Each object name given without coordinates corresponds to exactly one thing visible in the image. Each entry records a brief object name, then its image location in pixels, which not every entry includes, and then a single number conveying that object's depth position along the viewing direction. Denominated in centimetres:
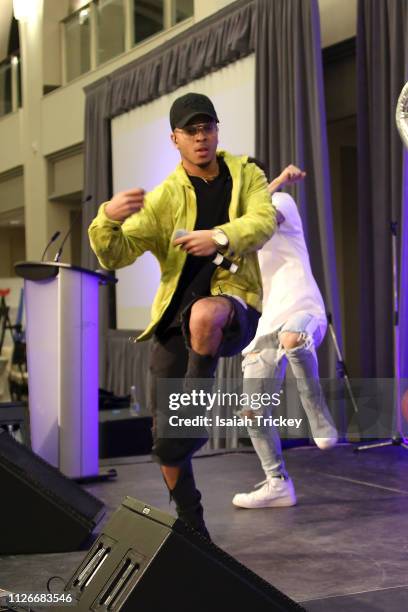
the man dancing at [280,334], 359
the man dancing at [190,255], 256
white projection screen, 672
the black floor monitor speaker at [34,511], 285
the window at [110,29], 927
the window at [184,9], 791
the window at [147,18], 852
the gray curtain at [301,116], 587
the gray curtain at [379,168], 538
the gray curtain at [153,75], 672
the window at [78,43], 1004
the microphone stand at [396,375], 495
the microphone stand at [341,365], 536
